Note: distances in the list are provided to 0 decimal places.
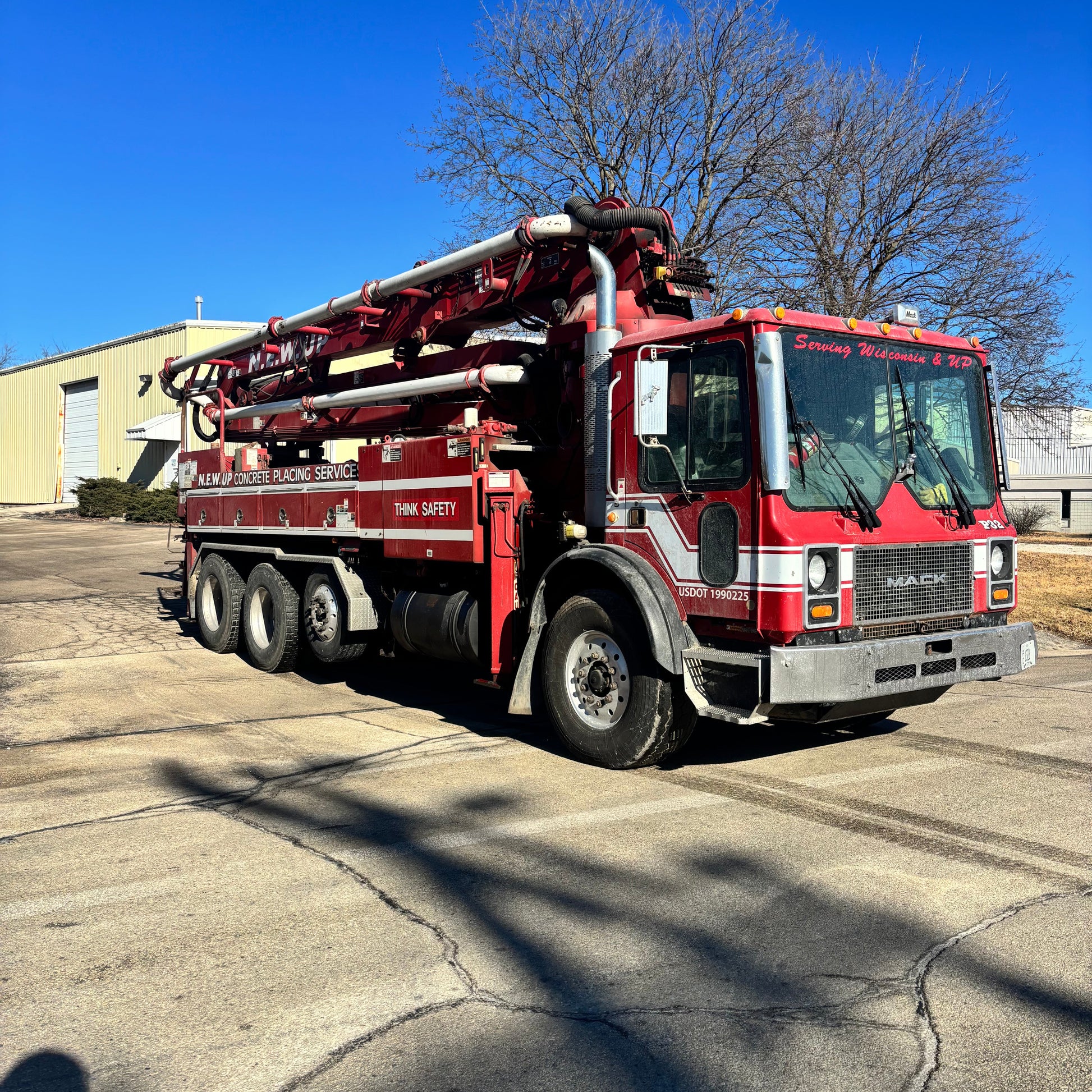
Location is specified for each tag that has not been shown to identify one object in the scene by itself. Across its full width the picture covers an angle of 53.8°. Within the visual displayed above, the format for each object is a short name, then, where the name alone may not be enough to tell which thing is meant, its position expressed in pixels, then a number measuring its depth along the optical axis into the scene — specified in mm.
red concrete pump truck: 6062
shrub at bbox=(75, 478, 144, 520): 33875
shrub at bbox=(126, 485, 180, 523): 31562
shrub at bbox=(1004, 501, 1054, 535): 33812
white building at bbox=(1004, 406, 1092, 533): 40281
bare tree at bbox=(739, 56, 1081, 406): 18297
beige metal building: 35688
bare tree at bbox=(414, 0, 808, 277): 18875
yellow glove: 6570
